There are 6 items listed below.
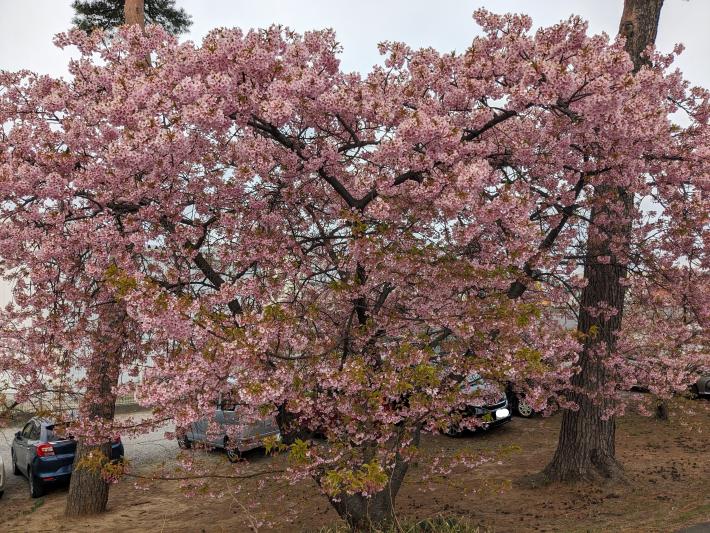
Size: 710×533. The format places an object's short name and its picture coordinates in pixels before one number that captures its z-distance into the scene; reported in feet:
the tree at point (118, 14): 37.50
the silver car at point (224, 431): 18.83
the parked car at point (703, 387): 47.96
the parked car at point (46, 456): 34.42
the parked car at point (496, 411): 37.19
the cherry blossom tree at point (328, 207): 16.33
